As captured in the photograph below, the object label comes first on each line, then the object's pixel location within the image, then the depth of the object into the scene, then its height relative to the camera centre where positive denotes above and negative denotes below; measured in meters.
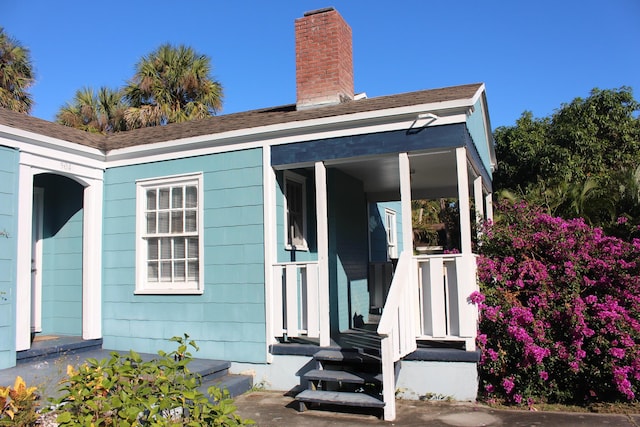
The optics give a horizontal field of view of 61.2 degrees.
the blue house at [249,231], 6.23 +0.50
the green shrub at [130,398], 3.31 -0.83
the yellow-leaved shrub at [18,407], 3.79 -0.97
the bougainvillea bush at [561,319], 5.81 -0.69
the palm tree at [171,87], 17.72 +6.01
